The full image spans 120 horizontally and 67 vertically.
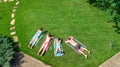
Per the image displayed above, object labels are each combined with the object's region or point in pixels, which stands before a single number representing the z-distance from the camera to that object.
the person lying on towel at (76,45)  10.03
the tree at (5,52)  9.18
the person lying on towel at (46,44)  10.18
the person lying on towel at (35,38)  10.48
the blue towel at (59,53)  10.01
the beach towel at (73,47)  10.26
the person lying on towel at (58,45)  10.12
